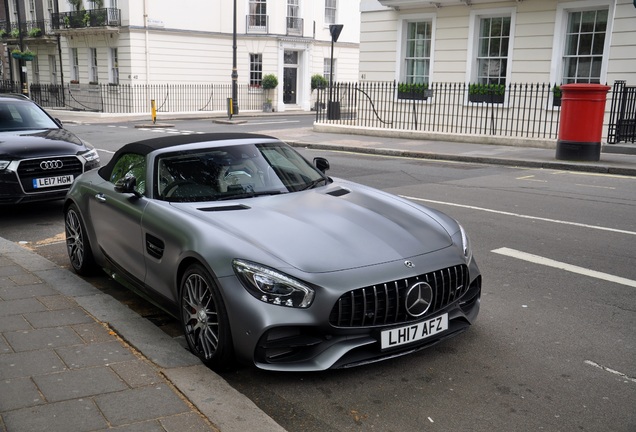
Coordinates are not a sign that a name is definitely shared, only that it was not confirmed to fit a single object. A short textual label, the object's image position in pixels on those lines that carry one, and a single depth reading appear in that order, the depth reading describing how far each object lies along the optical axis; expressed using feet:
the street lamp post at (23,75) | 119.09
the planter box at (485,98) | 64.28
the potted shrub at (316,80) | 133.95
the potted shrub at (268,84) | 126.82
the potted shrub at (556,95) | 59.16
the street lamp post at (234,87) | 108.88
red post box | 43.55
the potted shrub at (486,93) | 63.87
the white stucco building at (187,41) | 114.42
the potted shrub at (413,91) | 70.74
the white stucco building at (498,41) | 56.44
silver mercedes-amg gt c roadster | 12.04
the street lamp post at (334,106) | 78.74
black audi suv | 26.91
